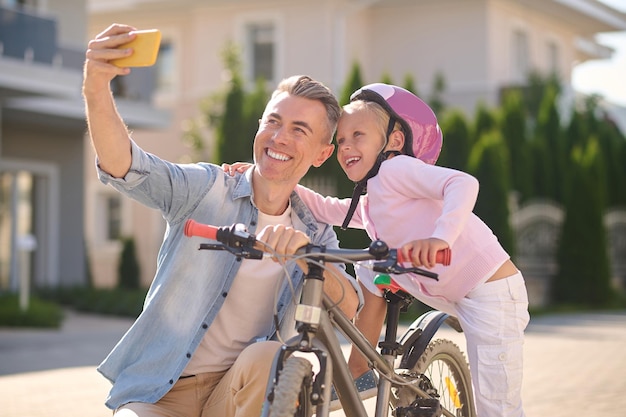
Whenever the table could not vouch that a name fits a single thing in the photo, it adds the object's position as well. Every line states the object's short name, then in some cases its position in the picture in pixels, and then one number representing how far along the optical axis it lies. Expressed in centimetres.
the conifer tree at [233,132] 1780
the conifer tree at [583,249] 2031
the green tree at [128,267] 2442
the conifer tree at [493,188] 1739
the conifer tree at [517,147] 2239
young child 409
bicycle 317
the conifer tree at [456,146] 1712
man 394
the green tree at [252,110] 1788
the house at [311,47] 2602
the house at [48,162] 1748
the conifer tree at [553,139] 2333
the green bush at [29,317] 1391
